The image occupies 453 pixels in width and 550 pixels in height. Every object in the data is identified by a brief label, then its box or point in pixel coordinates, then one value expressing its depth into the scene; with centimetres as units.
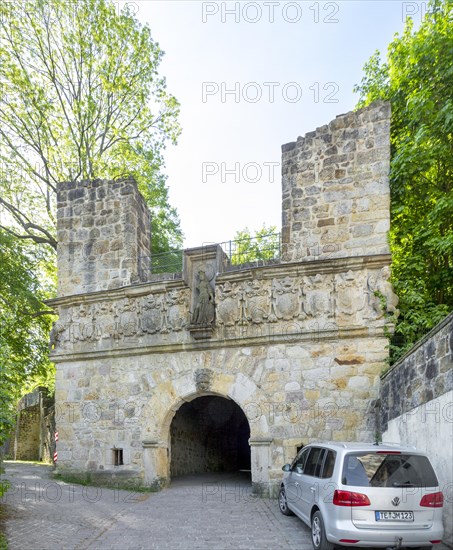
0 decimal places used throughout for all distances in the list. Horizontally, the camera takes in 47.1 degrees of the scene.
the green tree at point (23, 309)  1560
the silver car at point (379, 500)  539
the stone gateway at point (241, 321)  975
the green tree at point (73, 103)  1630
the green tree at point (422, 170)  1027
